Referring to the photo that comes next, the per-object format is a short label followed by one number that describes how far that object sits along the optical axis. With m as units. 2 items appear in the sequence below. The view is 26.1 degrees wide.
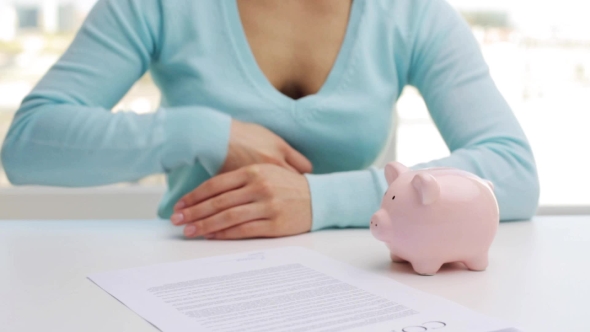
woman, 1.40
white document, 1.05
